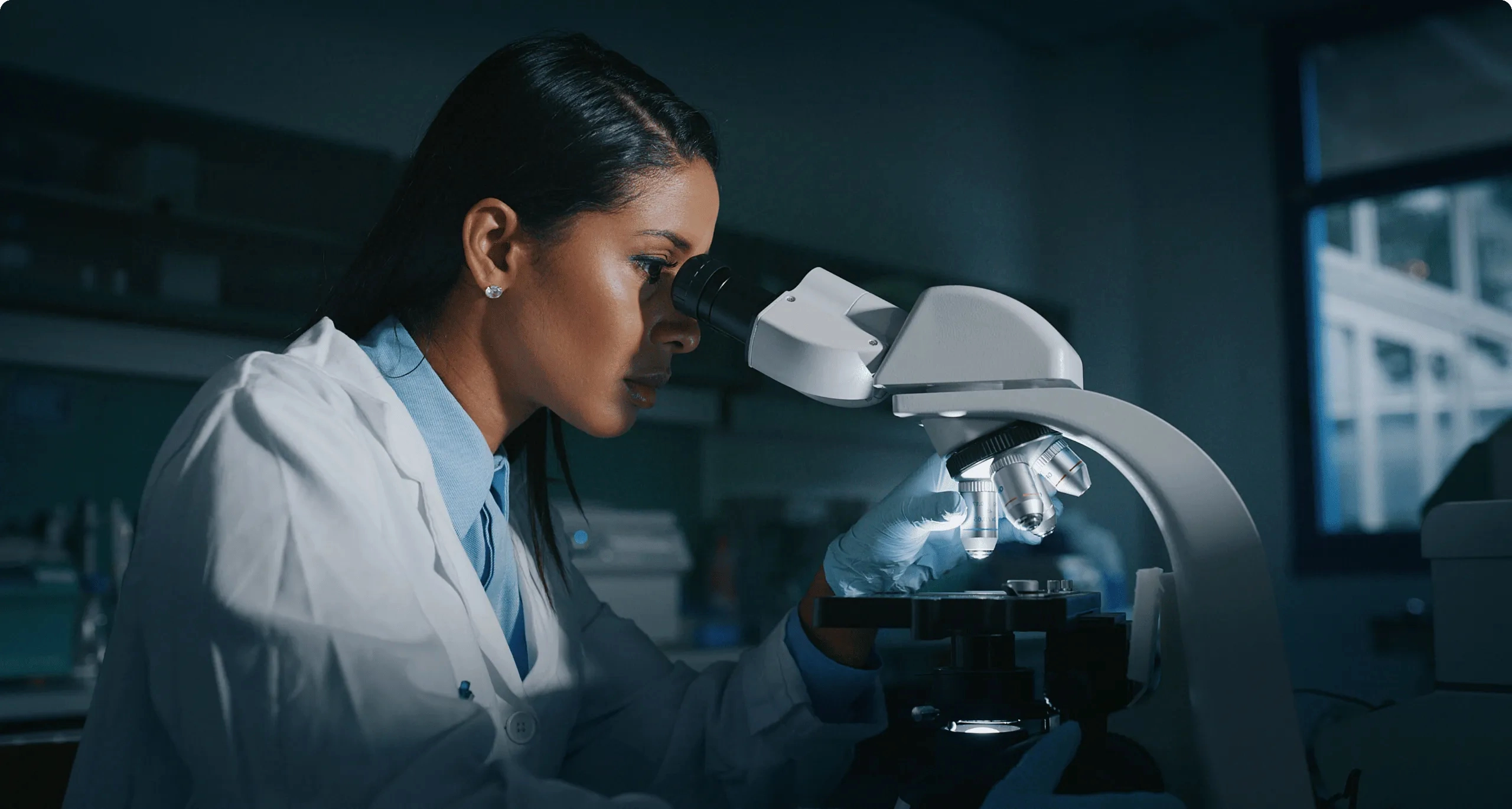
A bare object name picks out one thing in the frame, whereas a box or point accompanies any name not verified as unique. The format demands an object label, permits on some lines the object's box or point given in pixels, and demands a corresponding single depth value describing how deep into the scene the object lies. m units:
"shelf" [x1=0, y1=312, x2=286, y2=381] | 1.91
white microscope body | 0.69
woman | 0.70
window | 3.46
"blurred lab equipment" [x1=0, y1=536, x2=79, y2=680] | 1.79
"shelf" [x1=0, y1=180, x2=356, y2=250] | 1.92
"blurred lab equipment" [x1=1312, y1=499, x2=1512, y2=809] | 0.86
